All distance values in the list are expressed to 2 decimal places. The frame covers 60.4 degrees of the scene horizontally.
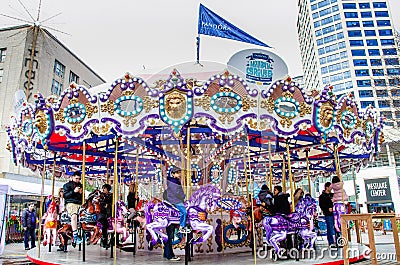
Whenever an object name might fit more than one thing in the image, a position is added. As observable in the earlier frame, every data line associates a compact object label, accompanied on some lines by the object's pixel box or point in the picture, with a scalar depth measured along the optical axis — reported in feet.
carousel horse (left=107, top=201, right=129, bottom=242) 25.45
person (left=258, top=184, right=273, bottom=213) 23.89
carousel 22.33
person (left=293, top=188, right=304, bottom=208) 27.51
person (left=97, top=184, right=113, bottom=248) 25.31
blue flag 27.40
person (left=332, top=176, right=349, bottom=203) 29.43
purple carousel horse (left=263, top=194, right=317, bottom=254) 22.88
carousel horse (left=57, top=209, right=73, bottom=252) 26.68
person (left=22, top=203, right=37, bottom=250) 43.34
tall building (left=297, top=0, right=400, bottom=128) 186.09
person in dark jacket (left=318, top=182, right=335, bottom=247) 28.68
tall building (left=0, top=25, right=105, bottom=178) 87.86
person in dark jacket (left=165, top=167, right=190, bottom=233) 22.12
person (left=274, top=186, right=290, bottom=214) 23.65
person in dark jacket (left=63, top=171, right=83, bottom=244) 26.32
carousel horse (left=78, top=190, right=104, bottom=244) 24.39
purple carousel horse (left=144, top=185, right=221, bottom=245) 22.18
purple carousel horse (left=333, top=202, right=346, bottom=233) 28.76
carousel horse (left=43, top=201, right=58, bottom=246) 28.04
